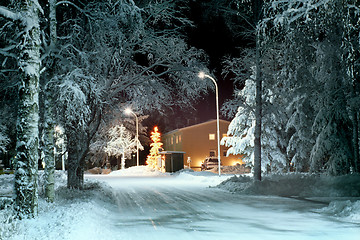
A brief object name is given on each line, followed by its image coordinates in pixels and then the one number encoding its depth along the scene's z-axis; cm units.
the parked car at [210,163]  5547
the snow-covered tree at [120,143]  6194
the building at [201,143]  6650
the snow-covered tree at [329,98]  2220
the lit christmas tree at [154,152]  6122
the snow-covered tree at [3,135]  2453
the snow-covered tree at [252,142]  3694
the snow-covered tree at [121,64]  1194
